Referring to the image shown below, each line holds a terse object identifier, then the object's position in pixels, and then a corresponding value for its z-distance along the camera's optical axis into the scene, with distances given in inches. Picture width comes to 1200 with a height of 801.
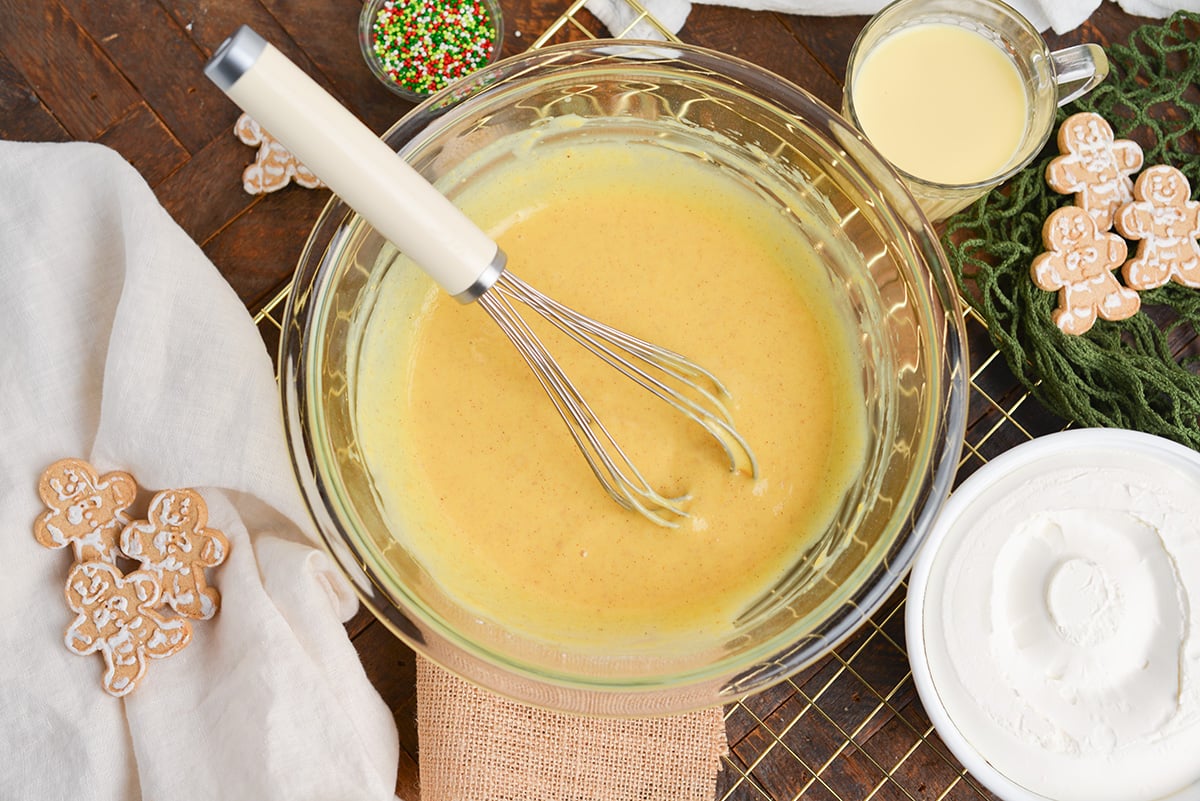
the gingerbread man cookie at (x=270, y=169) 40.0
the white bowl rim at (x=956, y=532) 36.8
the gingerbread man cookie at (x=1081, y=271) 38.5
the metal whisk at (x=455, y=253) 21.1
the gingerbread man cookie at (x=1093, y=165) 39.4
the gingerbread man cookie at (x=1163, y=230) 38.9
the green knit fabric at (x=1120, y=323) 38.6
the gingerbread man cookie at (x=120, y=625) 36.5
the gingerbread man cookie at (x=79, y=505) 36.6
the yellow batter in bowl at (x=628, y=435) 33.6
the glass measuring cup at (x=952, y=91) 39.2
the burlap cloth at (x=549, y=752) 38.4
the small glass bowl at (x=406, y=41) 40.4
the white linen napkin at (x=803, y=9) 40.6
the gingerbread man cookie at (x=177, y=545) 37.2
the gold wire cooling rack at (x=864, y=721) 39.8
